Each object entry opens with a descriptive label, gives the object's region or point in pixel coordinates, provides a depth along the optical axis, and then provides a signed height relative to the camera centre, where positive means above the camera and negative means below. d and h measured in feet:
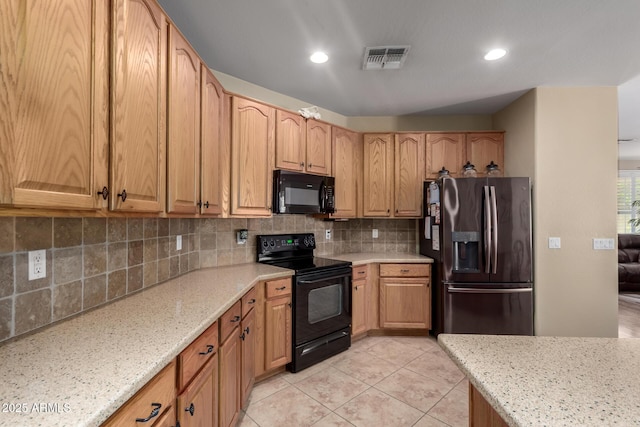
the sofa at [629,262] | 15.93 -2.80
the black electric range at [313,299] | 7.68 -2.44
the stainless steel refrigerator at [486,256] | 8.86 -1.29
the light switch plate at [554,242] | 8.93 -0.87
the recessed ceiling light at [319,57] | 7.30 +4.18
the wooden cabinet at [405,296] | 10.07 -2.89
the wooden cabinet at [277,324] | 7.11 -2.82
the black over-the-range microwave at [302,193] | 8.35 +0.72
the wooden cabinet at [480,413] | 2.71 -2.05
